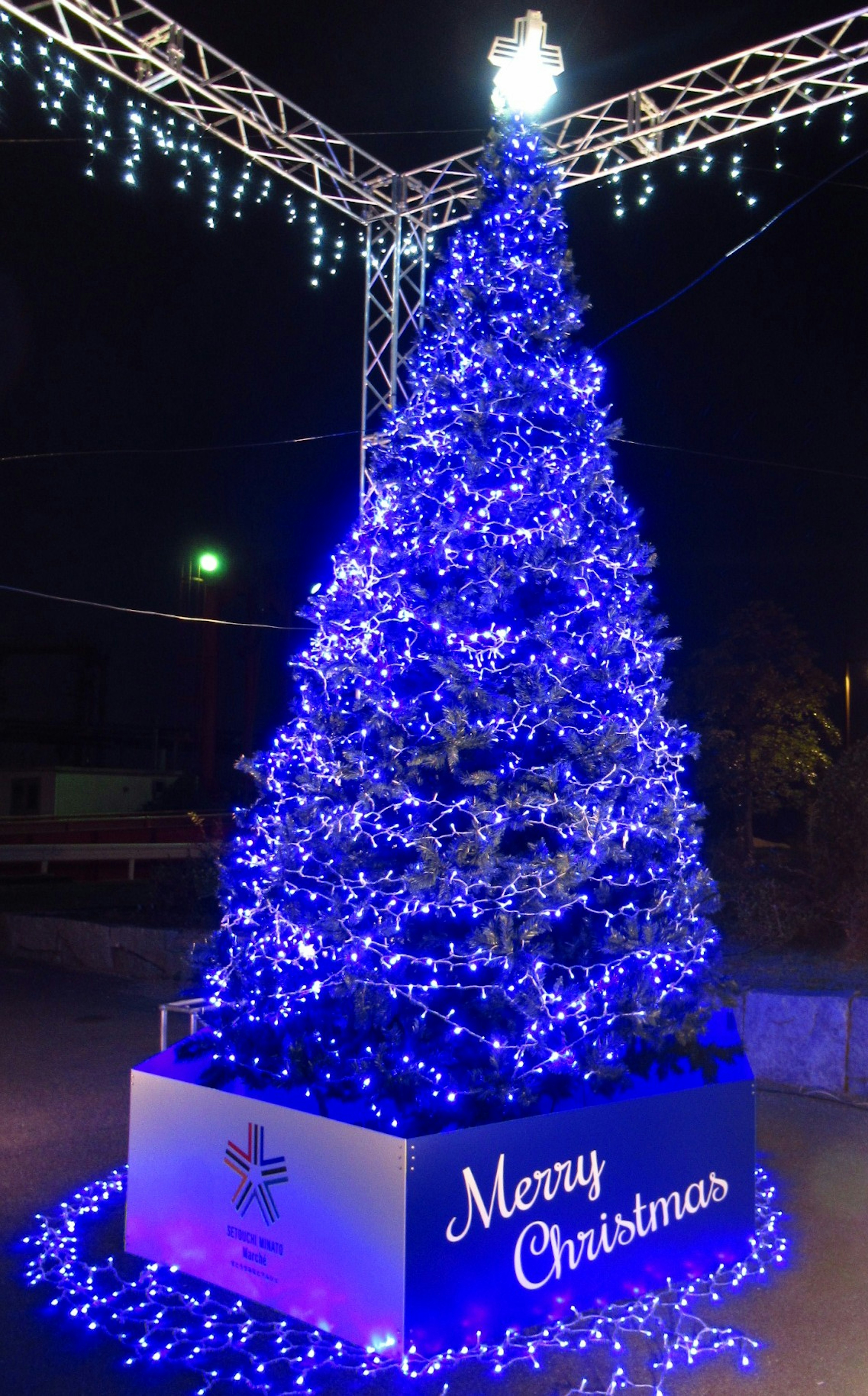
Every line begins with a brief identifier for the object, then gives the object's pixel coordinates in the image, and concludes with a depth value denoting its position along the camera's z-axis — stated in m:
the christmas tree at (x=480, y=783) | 3.67
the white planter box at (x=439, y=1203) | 3.34
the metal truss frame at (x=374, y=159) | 7.34
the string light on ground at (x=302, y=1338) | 3.25
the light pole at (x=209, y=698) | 26.83
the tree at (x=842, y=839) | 8.05
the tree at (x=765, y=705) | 16.19
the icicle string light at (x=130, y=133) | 7.29
